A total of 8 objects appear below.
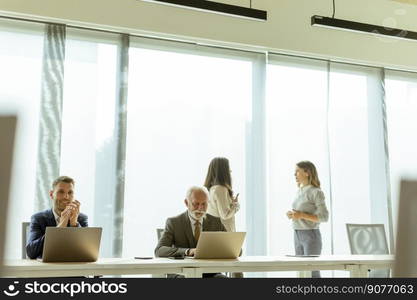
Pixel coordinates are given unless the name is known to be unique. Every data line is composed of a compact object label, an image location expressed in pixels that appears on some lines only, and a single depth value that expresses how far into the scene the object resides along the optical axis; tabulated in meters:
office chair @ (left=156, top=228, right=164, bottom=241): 3.68
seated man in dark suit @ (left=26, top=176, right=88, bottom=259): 3.08
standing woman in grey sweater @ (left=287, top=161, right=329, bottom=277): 4.57
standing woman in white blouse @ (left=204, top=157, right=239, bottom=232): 4.07
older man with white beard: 3.44
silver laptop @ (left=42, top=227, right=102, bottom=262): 2.76
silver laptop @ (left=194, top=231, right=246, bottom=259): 3.10
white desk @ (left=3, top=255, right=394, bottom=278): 2.64
